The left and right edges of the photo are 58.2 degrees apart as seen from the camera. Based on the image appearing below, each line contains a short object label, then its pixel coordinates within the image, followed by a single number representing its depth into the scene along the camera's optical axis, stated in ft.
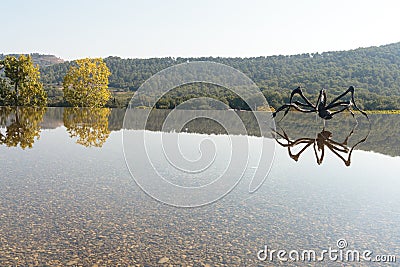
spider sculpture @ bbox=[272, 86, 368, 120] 44.55
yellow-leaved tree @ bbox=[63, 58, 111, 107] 92.38
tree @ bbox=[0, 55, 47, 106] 89.20
